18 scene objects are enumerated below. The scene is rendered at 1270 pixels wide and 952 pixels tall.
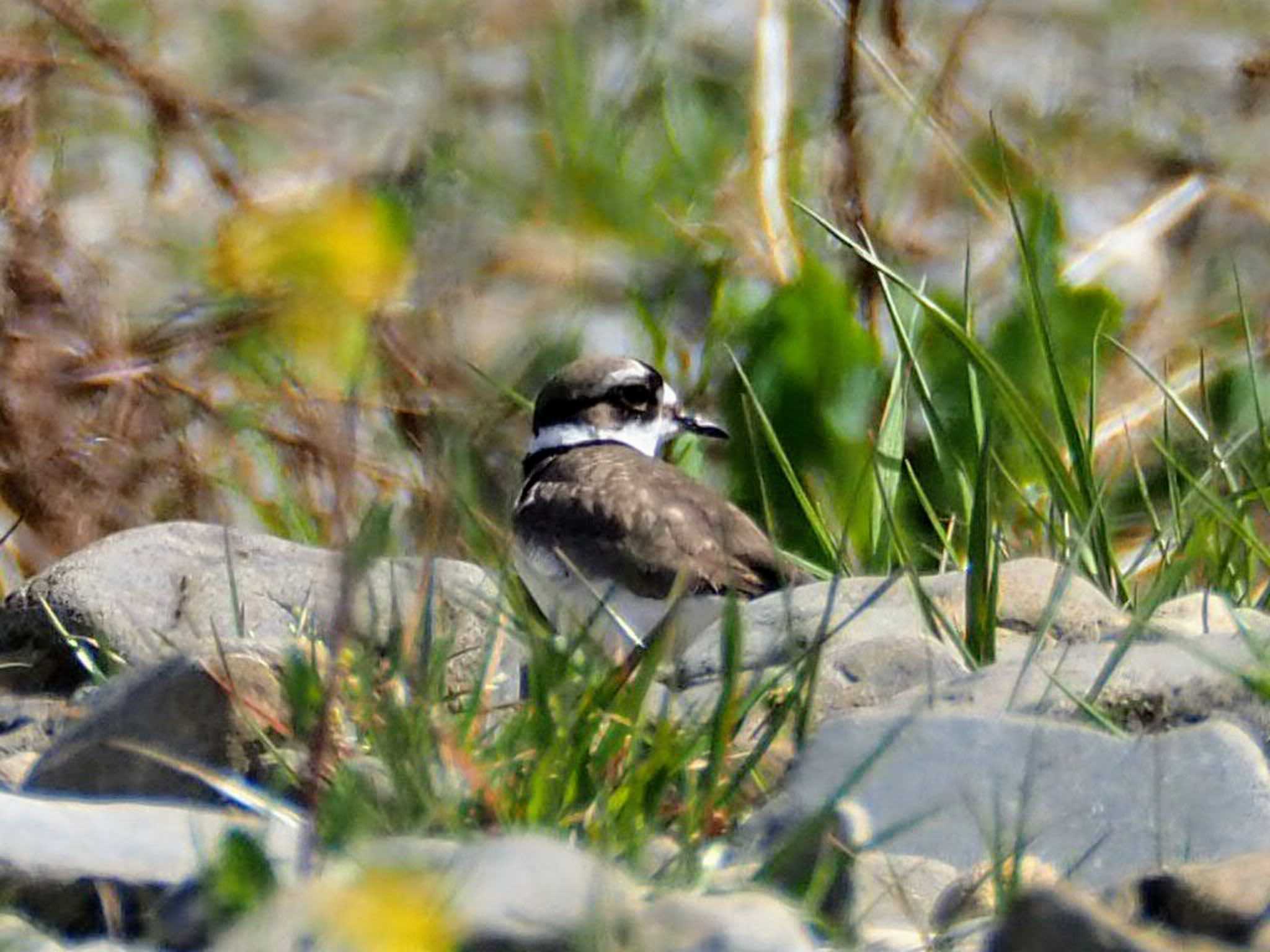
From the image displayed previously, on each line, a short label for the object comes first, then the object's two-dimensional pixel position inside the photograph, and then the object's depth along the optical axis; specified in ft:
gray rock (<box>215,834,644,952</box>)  13.41
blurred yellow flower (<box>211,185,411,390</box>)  9.49
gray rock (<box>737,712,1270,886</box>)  18.52
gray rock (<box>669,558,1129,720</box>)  22.61
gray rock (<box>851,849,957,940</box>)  17.07
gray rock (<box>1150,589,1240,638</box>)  23.68
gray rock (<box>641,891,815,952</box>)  13.71
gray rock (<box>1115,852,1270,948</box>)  14.67
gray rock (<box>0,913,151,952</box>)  14.52
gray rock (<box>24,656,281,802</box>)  19.42
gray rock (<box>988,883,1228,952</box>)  12.75
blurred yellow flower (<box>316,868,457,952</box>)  9.40
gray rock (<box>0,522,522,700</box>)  27.45
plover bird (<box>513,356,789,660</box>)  31.14
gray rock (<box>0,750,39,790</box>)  21.84
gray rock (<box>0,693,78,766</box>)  24.69
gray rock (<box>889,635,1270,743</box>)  20.43
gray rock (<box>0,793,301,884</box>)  15.87
